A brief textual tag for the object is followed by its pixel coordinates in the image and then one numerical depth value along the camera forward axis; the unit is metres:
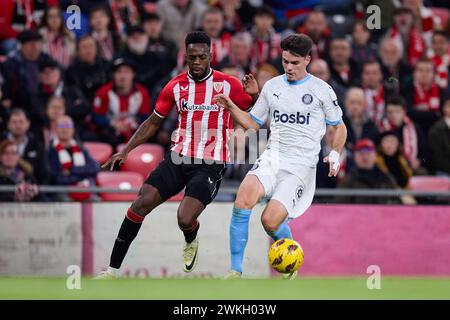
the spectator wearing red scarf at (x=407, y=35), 18.28
